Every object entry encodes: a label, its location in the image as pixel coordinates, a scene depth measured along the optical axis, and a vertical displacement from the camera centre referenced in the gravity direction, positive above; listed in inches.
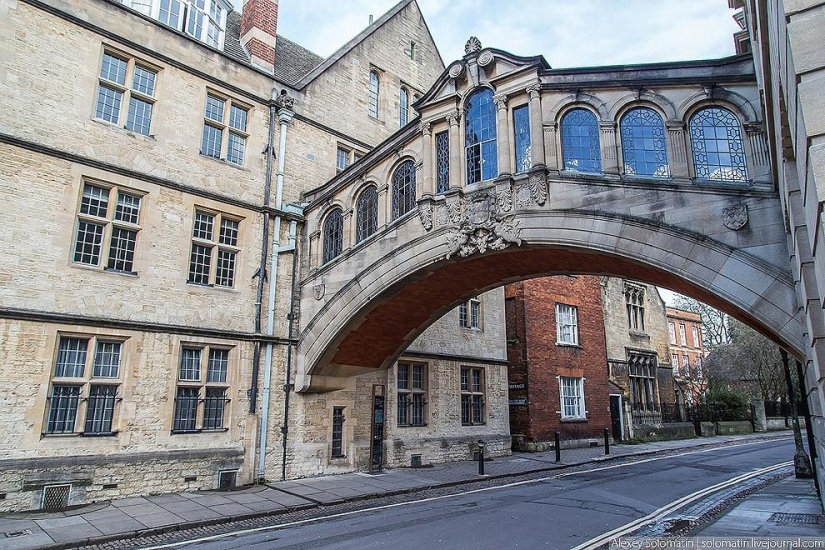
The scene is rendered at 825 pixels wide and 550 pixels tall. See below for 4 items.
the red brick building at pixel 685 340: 1742.2 +211.2
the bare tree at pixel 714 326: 1636.3 +230.5
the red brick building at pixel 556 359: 886.4 +73.9
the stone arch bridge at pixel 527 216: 365.7 +150.0
